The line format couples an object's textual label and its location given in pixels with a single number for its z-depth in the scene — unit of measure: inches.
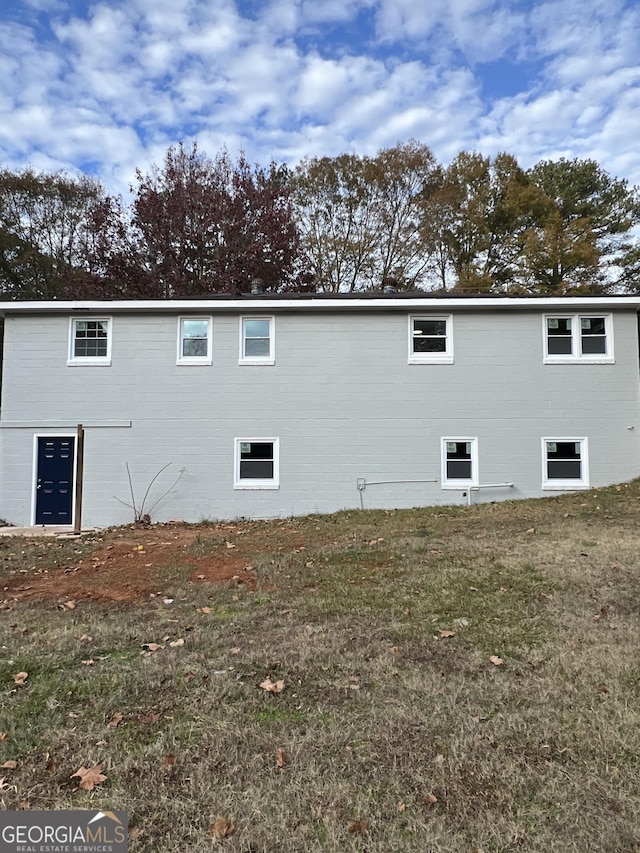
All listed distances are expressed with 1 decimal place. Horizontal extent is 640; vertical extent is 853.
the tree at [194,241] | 892.0
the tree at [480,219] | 919.0
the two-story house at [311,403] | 498.9
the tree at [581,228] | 882.1
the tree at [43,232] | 957.2
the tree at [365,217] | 980.6
